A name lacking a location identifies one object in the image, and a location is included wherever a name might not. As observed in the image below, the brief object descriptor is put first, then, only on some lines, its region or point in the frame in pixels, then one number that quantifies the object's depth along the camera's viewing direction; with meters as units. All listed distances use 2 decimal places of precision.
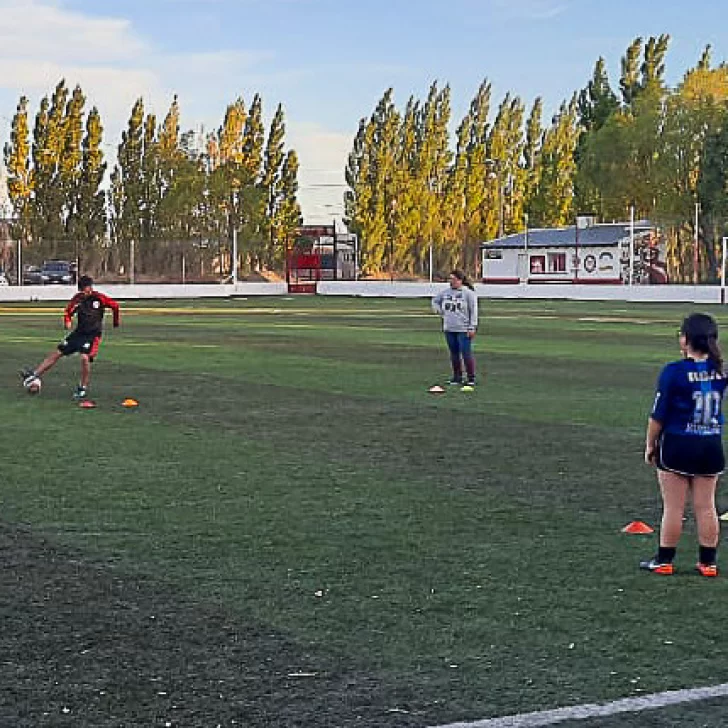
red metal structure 79.94
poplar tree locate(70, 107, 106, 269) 81.12
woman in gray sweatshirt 19.38
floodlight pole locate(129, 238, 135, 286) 72.31
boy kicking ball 17.41
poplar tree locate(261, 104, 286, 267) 88.71
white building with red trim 79.69
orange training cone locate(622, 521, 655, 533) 8.95
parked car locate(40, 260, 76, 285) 69.12
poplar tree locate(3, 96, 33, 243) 79.75
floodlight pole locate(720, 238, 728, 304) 59.33
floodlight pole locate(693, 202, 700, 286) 73.25
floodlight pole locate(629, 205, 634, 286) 64.43
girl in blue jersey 7.50
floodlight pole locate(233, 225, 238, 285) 75.25
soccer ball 17.94
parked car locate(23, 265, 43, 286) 67.75
